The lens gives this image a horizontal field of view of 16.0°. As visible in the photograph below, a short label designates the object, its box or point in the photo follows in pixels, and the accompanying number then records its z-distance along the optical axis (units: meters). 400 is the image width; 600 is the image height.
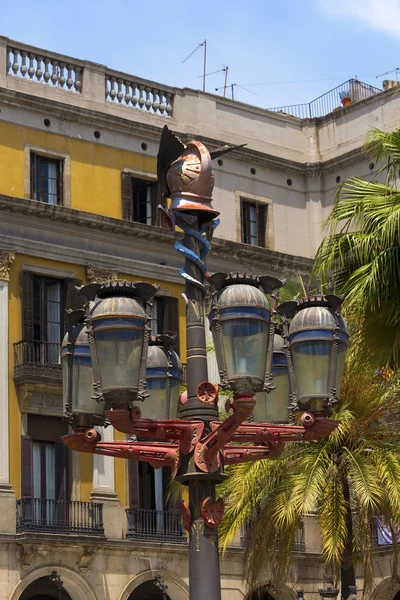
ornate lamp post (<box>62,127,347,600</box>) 10.13
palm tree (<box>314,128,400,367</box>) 15.35
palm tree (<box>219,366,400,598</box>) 21.84
